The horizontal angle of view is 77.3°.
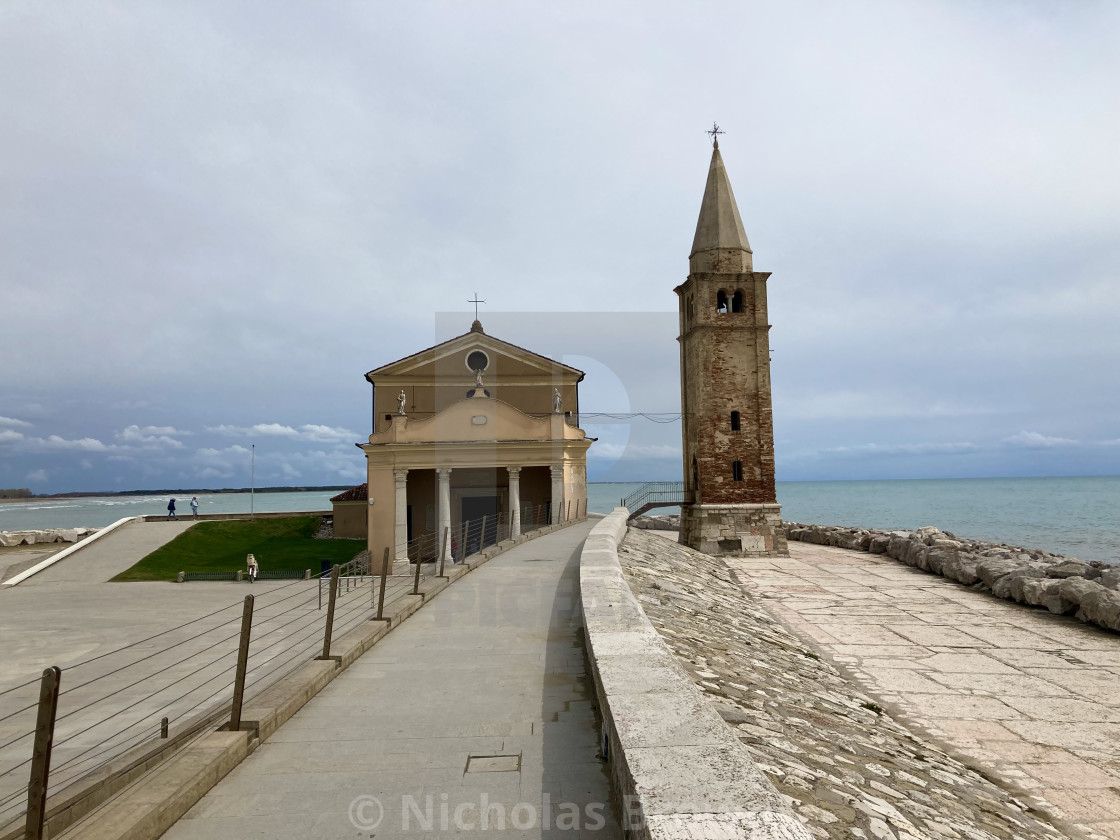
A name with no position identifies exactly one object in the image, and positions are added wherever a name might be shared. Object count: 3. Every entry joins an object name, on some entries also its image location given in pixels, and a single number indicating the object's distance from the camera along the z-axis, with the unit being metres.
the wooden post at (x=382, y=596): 7.56
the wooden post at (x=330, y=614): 5.97
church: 24.12
